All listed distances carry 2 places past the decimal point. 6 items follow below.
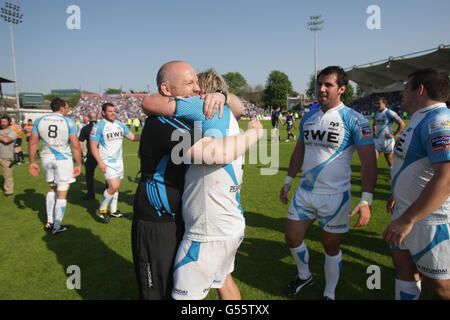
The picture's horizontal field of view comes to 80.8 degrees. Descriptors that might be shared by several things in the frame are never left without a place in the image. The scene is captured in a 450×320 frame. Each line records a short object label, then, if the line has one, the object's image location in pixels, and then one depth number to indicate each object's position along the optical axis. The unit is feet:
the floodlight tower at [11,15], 115.02
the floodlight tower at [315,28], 139.08
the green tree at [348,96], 243.21
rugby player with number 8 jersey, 16.97
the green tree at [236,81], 355.77
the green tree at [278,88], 288.71
